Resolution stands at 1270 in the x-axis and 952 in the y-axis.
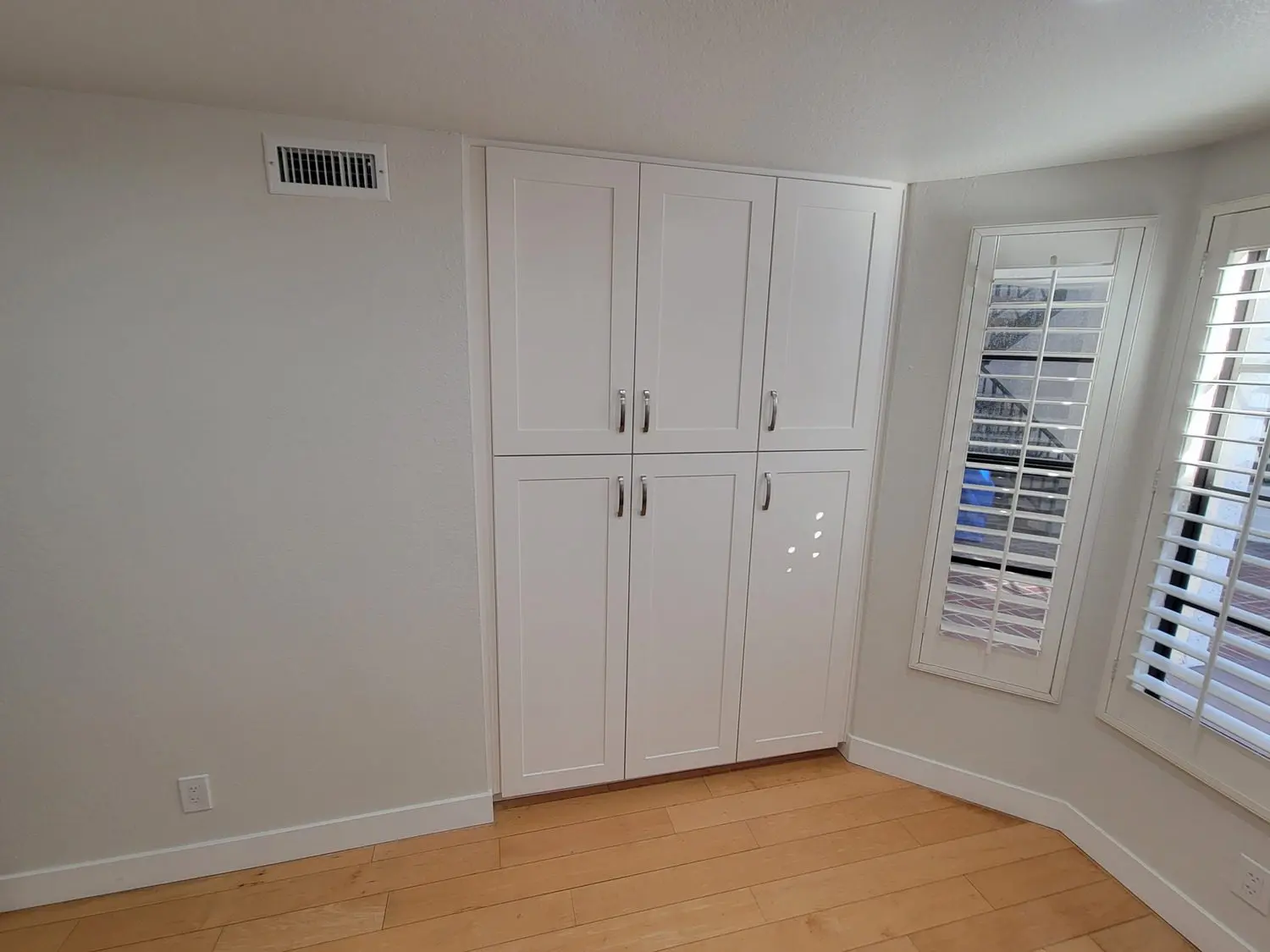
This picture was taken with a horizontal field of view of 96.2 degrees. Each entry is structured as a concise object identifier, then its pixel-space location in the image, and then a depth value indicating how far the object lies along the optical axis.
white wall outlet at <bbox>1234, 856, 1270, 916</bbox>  1.43
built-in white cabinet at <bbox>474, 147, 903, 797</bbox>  1.74
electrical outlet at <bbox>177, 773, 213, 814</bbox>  1.68
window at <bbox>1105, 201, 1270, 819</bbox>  1.44
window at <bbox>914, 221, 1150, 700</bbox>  1.73
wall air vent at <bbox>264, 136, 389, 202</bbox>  1.47
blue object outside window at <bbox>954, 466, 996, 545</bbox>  1.91
